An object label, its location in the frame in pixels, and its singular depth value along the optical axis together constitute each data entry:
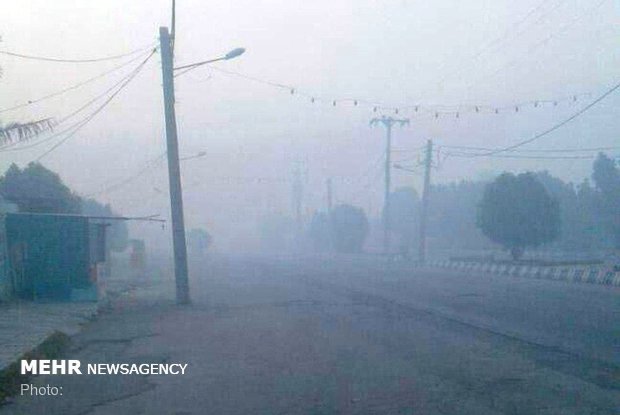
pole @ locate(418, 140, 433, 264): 61.97
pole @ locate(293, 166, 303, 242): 122.18
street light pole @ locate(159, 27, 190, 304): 29.56
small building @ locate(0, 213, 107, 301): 29.92
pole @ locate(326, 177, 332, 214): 103.50
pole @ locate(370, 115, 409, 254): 72.31
